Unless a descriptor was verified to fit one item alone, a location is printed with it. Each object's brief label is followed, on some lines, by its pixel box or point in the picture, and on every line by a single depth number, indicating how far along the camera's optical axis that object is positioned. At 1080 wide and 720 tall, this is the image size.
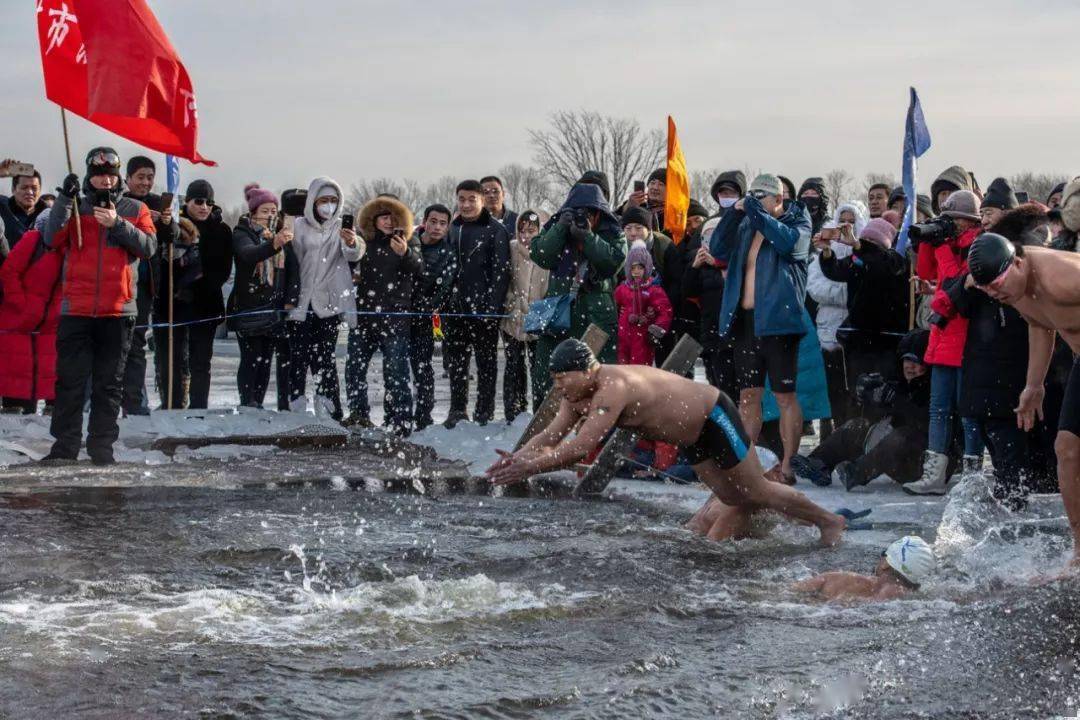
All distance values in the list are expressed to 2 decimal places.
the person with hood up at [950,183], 10.71
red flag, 11.08
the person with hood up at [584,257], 10.82
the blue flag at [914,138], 12.55
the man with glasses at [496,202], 13.70
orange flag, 12.34
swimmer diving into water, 7.73
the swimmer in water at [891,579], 6.52
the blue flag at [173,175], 14.27
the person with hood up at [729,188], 11.02
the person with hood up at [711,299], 10.76
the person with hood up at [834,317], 11.18
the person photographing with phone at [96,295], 10.35
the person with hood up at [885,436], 9.70
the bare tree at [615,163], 57.55
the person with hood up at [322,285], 12.94
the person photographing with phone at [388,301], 12.81
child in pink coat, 11.23
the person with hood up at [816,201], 12.09
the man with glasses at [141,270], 12.52
